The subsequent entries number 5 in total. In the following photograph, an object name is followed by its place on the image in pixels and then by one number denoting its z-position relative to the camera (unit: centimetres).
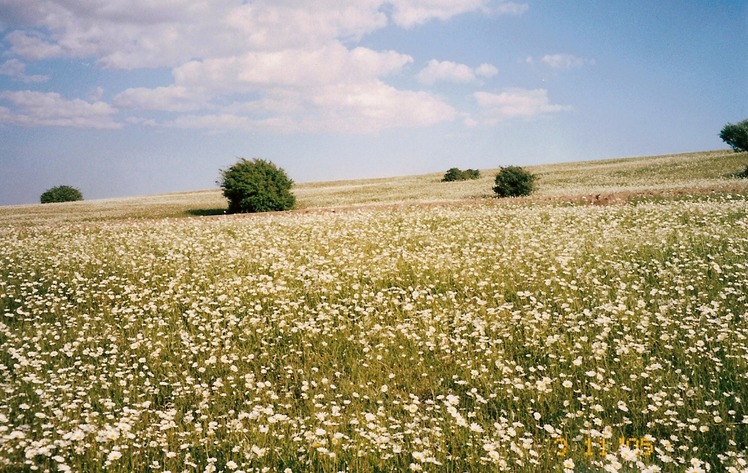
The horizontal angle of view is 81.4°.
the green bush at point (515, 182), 3198
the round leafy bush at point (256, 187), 2981
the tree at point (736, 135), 4981
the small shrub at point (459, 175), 5966
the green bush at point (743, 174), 3459
